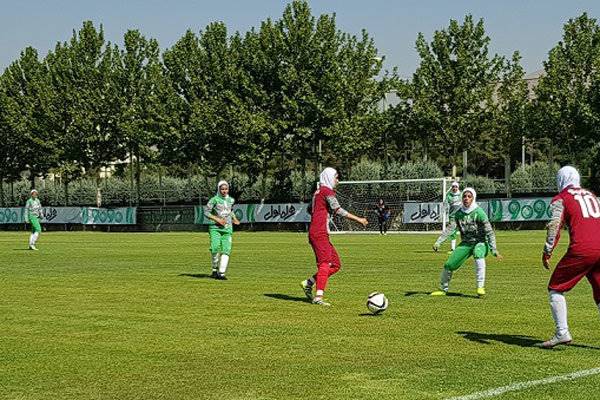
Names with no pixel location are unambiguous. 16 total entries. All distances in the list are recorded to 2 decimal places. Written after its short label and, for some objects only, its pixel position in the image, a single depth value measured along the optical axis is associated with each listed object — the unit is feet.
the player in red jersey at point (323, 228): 54.65
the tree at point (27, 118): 253.03
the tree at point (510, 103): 217.77
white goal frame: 169.50
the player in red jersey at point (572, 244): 36.70
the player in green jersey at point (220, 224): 74.23
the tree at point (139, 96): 234.38
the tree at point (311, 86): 215.92
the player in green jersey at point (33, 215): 124.67
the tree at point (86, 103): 248.11
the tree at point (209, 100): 221.66
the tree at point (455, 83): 216.95
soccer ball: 48.88
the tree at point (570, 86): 204.54
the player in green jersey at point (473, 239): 58.95
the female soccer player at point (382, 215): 184.75
